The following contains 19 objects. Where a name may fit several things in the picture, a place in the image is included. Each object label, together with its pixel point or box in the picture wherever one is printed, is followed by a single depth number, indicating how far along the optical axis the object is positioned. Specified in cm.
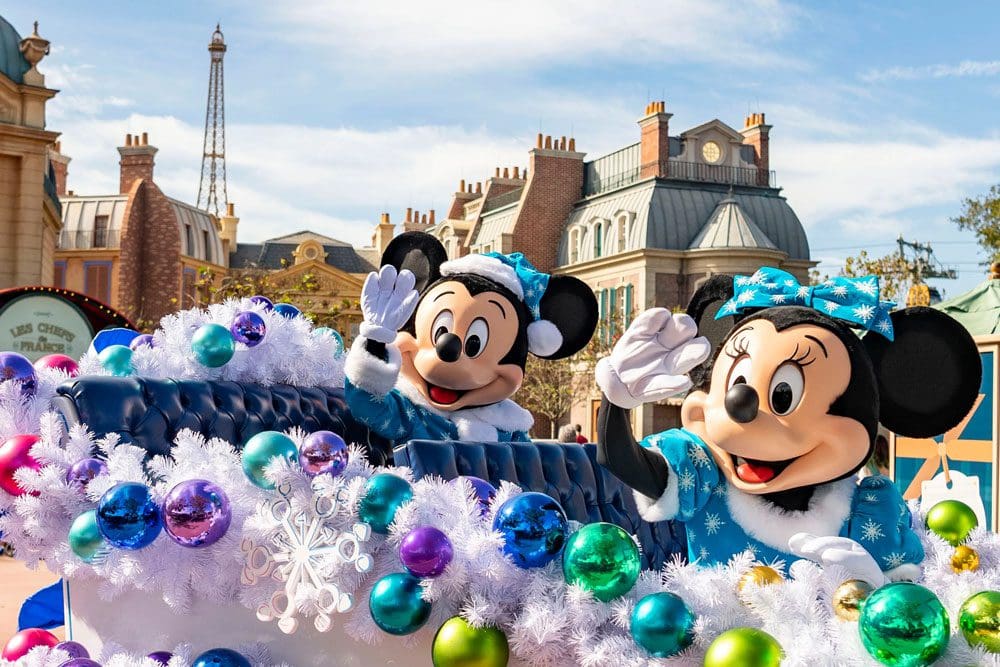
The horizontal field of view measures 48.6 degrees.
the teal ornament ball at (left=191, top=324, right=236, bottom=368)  487
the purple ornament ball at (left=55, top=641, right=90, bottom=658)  347
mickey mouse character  495
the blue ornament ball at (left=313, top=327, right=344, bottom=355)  548
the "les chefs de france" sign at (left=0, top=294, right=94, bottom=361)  918
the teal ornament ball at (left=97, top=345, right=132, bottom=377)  486
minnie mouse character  322
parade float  250
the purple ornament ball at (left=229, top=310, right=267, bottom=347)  498
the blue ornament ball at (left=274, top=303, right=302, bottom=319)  545
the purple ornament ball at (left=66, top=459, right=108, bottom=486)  335
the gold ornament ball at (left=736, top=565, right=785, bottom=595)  259
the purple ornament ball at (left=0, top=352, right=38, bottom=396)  394
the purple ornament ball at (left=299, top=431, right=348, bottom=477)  306
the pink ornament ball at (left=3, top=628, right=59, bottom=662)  390
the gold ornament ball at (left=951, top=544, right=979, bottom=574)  355
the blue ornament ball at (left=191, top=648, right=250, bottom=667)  298
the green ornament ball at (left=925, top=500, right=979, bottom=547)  376
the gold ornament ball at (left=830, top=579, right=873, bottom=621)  250
